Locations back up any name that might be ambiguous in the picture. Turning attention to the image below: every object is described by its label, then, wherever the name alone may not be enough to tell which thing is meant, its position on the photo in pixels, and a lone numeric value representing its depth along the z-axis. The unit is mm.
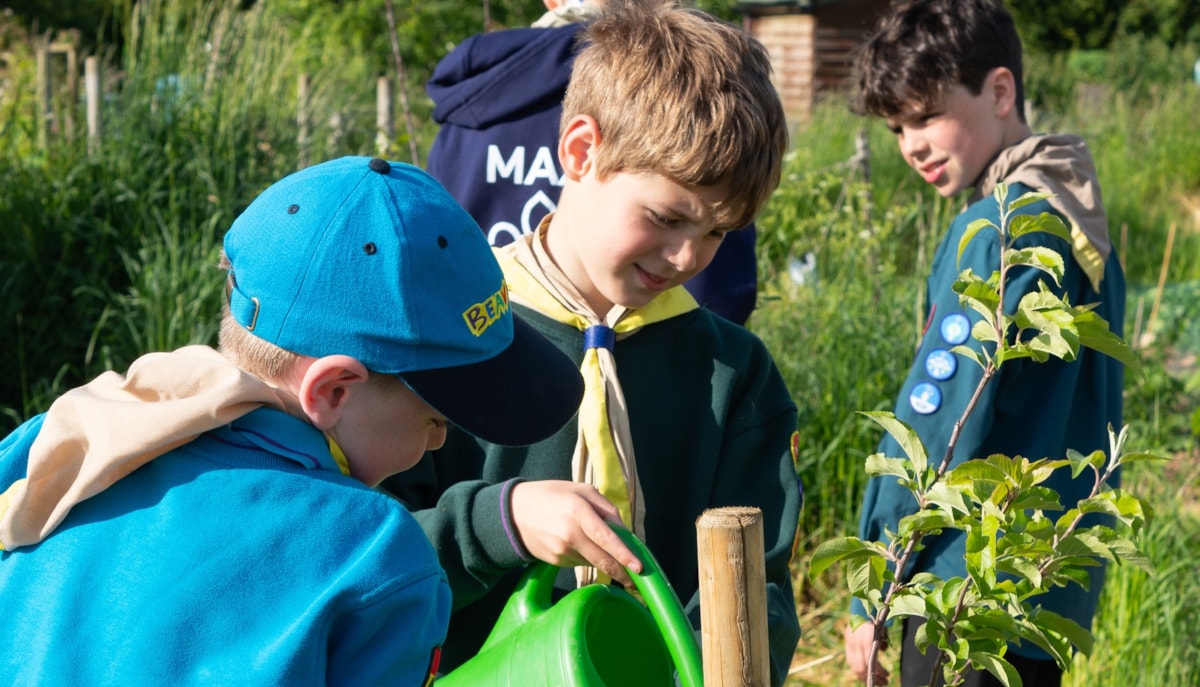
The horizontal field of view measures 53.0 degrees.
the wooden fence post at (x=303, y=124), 5277
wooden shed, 22594
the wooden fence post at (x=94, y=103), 5000
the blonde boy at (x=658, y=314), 1613
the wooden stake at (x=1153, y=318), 4791
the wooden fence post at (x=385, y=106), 6496
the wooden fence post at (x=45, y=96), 5082
